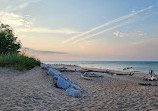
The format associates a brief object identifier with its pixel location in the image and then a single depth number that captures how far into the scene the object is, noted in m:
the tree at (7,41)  27.69
